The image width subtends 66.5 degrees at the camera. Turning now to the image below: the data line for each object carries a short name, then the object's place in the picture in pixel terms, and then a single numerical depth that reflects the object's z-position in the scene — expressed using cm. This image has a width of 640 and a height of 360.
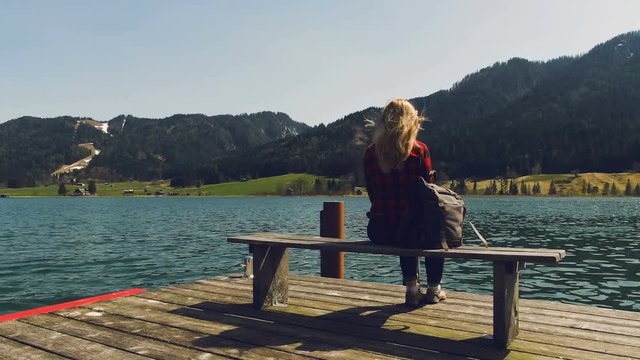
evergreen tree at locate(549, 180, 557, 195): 18538
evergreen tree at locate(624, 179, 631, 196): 17505
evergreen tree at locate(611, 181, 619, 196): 17738
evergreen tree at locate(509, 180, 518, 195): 19248
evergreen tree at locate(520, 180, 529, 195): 19038
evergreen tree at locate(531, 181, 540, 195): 18738
